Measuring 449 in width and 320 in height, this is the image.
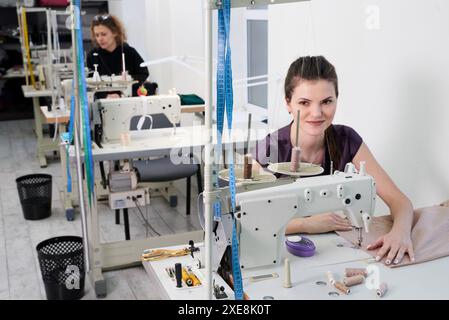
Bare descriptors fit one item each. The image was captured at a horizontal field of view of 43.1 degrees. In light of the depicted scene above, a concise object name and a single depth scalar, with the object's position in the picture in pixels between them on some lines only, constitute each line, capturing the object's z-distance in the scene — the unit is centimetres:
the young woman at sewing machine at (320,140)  200
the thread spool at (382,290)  154
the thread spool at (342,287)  156
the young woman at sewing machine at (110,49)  456
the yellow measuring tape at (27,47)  606
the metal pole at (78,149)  265
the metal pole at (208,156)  135
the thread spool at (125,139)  328
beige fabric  180
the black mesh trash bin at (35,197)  418
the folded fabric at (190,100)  476
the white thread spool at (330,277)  162
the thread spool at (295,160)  171
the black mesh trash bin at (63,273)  296
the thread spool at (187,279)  162
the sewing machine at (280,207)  164
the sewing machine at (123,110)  317
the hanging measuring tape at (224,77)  138
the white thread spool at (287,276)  160
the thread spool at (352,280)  160
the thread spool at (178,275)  161
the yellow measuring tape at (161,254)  180
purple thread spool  179
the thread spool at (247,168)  167
